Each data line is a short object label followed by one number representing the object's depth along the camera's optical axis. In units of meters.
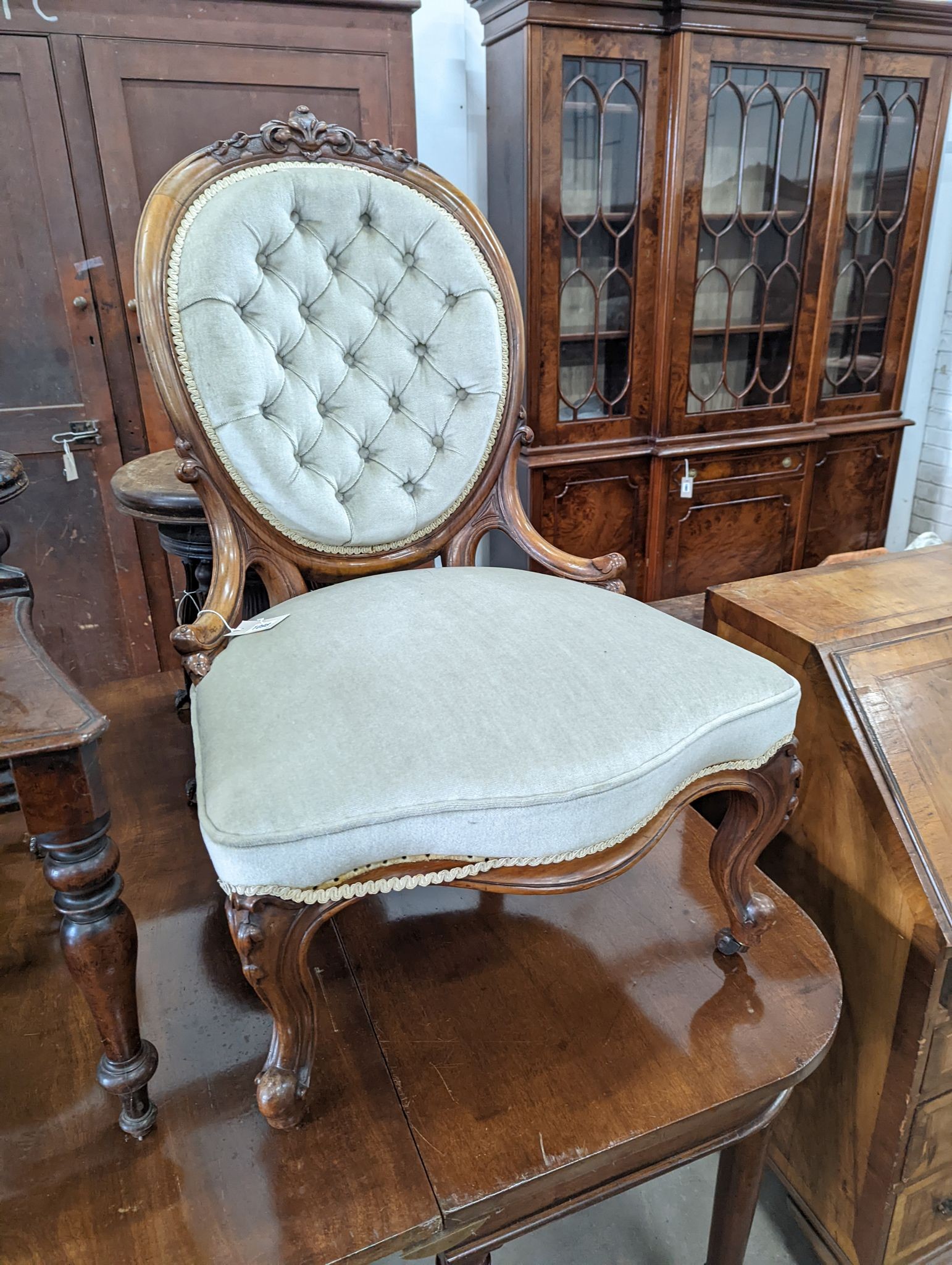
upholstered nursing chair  0.64
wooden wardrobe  1.80
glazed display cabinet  1.99
